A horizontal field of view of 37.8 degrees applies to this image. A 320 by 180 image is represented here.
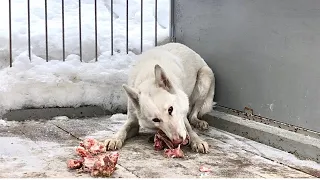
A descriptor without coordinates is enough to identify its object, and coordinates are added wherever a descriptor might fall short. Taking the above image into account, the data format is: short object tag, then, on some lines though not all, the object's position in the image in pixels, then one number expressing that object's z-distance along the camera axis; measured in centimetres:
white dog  316
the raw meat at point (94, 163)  271
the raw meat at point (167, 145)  319
